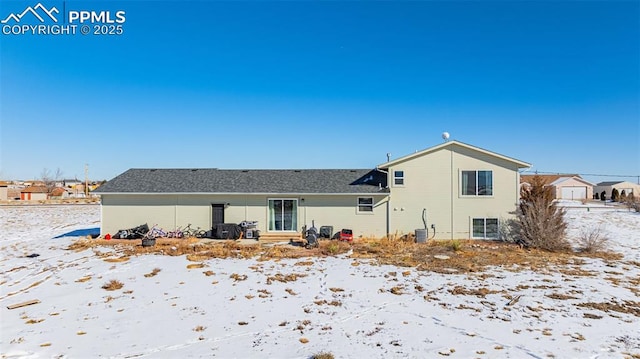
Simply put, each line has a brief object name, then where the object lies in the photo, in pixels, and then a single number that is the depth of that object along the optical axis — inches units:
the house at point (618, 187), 2252.7
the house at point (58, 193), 2567.7
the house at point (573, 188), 2049.7
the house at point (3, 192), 2178.9
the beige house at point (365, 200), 697.0
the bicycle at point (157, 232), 692.5
